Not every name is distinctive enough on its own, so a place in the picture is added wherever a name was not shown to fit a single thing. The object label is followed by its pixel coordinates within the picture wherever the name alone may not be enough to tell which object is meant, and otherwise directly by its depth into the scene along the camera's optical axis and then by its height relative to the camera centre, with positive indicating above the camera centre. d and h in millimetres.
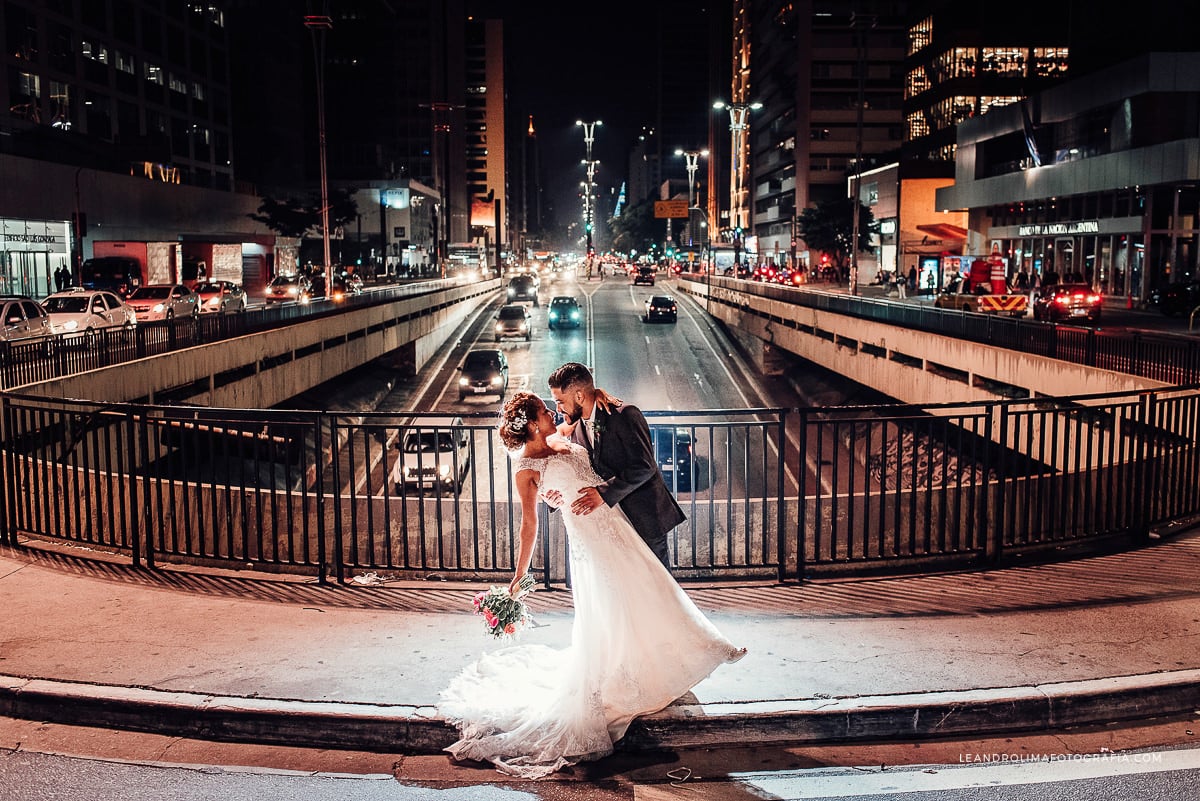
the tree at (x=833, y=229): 97500 +4836
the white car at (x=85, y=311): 30500 -620
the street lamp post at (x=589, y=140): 148000 +20711
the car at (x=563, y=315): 64625 -1764
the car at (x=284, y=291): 61406 -219
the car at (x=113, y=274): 50281 +707
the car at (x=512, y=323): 57844 -2007
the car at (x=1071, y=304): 34094 -751
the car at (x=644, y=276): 106000 +699
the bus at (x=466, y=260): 140750 +3337
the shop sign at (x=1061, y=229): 51344 +2524
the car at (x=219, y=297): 47312 -418
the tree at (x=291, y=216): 92812 +6013
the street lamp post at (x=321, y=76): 42312 +8787
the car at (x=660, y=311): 66938 -1638
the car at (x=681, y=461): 18250 -3465
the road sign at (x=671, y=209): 141950 +9492
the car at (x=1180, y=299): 37125 -671
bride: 5645 -1922
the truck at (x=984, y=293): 38156 -497
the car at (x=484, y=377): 39938 -3295
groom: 5984 -933
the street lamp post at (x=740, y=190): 159500 +13575
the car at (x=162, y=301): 39562 -485
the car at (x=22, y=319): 25897 -707
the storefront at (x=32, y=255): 47281 +1562
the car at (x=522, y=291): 79250 -429
